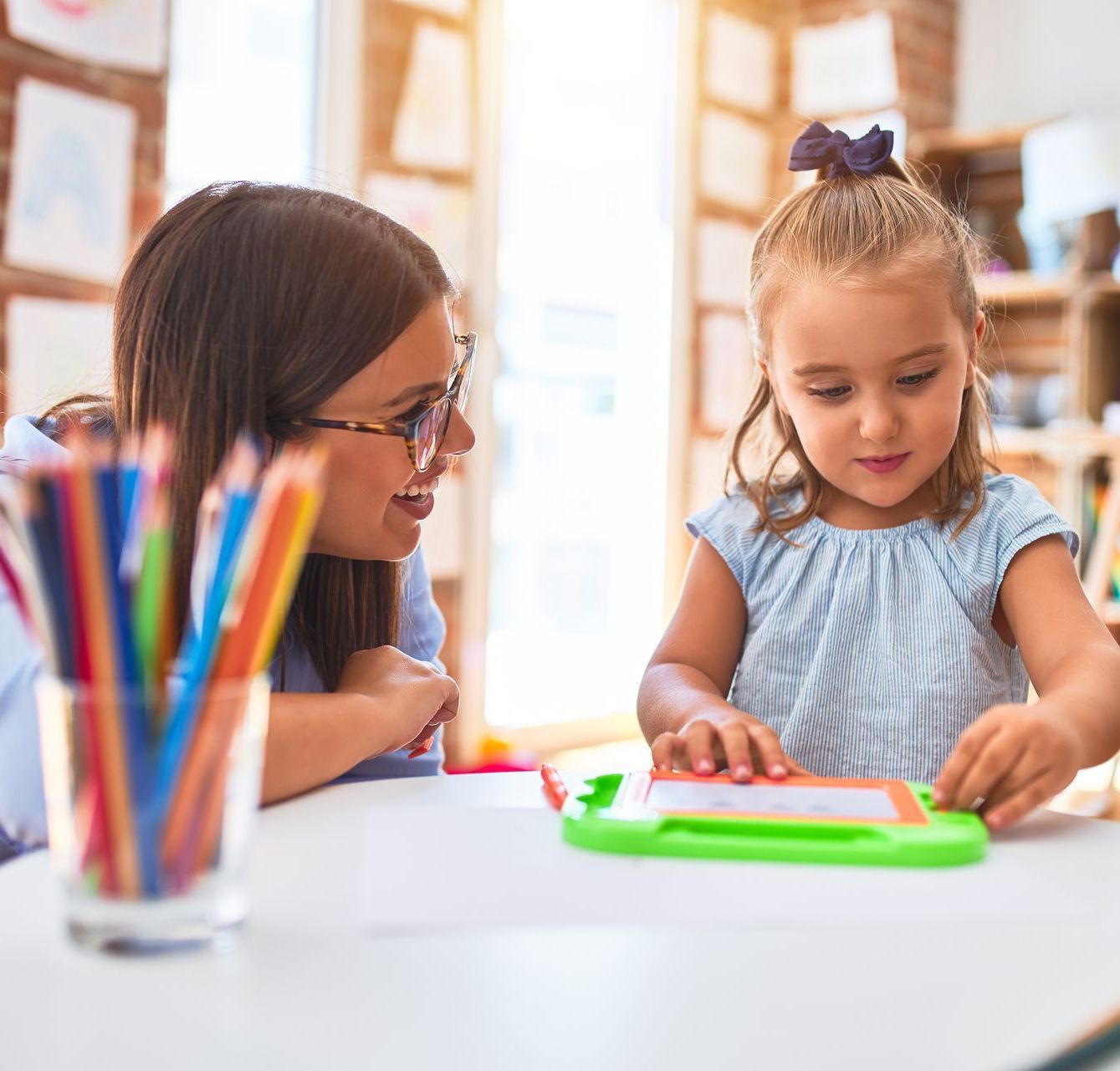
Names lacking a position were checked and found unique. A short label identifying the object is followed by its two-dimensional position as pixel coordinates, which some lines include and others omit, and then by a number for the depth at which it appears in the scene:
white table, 0.41
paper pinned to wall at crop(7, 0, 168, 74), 2.20
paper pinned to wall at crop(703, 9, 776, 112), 3.89
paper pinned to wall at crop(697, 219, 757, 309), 3.90
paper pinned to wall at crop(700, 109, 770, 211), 3.90
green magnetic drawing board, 0.62
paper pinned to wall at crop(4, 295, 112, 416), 2.21
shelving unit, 3.59
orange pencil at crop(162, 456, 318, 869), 0.43
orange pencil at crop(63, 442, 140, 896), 0.43
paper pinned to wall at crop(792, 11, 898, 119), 3.88
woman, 0.91
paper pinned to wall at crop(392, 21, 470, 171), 3.00
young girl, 1.09
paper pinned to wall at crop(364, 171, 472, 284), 2.92
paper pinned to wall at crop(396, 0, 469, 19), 3.01
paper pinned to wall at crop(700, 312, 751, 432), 3.94
